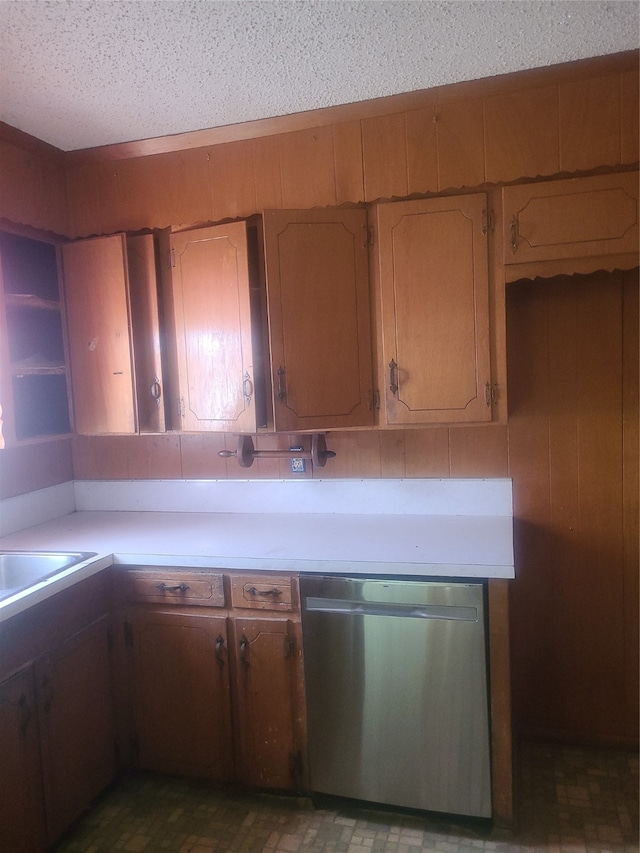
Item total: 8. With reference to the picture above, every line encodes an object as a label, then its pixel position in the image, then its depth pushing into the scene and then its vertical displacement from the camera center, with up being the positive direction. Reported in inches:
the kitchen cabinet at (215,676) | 80.7 -38.6
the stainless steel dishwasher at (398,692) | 73.4 -38.2
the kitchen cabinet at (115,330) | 94.7 +10.5
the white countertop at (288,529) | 76.2 -21.1
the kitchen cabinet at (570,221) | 75.3 +19.7
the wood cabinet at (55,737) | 68.2 -41.7
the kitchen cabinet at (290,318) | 85.1 +10.1
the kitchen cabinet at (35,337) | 94.7 +10.1
